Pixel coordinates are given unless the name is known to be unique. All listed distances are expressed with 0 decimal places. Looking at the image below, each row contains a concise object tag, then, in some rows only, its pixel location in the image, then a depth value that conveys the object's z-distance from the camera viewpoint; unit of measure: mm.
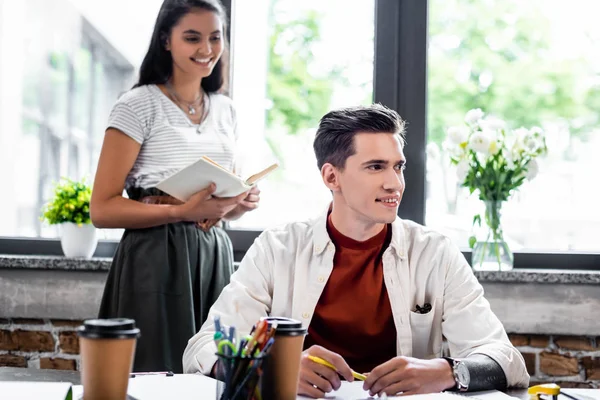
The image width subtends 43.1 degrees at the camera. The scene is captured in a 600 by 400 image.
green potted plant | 2889
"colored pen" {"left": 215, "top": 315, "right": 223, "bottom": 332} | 1081
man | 1741
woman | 2209
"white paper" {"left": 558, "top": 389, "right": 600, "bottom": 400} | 1221
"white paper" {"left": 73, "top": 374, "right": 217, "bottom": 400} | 1202
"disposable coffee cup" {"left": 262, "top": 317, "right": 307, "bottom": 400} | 1094
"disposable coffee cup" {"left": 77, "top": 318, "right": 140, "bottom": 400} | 1005
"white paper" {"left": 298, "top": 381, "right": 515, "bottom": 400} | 1203
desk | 1359
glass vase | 2750
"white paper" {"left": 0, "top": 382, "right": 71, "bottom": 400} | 1111
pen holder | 1039
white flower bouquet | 2688
